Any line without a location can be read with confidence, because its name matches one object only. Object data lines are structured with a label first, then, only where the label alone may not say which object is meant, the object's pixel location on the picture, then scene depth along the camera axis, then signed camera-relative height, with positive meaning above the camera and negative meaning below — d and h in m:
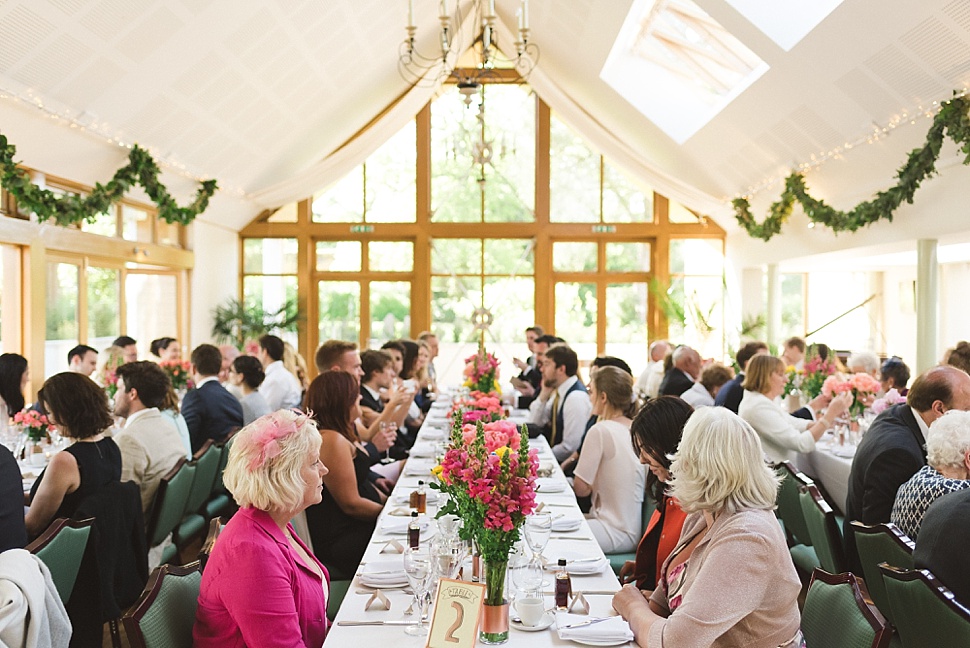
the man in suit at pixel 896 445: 4.16 -0.64
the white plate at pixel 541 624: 2.66 -0.94
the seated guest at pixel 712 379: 7.65 -0.62
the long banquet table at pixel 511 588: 2.61 -0.96
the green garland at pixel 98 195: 7.28 +1.10
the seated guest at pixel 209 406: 6.63 -0.72
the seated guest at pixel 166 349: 9.52 -0.44
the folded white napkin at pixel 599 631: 2.60 -0.94
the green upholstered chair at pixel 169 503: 4.62 -1.02
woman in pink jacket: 2.50 -0.71
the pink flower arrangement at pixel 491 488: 2.54 -0.51
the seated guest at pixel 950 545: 2.85 -0.76
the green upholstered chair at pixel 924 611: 2.42 -0.87
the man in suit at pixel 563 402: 6.53 -0.71
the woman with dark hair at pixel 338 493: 4.29 -0.88
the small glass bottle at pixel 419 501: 3.94 -0.85
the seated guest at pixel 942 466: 3.27 -0.58
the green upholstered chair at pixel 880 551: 3.26 -0.91
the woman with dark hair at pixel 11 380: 6.19 -0.50
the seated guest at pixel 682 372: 7.92 -0.57
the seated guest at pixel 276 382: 8.19 -0.67
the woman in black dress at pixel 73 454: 4.03 -0.67
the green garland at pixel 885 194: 6.64 +1.16
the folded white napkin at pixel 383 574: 3.12 -0.94
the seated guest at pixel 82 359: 8.05 -0.46
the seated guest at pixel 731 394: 6.99 -0.67
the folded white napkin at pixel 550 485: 4.82 -0.96
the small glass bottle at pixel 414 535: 2.90 -0.74
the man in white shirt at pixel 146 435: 5.05 -0.73
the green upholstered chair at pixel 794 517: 4.74 -1.13
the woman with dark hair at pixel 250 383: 7.16 -0.61
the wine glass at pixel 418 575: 2.63 -0.78
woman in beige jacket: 2.36 -0.65
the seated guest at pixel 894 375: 7.00 -0.52
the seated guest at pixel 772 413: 5.87 -0.69
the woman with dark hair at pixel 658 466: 3.21 -0.56
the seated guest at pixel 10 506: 3.35 -0.75
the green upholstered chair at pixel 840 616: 2.29 -0.83
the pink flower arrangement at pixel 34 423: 5.40 -0.70
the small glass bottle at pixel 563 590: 2.81 -0.88
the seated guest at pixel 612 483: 4.54 -0.88
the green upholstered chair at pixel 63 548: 3.17 -0.87
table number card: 2.31 -0.79
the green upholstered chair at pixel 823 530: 3.91 -0.99
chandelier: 5.84 +3.58
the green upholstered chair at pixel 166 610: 2.29 -0.81
